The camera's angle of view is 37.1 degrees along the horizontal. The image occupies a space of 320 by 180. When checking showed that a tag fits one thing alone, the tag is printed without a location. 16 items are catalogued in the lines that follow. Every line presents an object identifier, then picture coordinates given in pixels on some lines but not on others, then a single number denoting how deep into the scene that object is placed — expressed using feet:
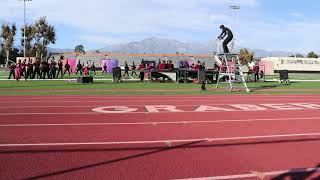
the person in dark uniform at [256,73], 112.68
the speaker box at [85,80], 93.09
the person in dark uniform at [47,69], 117.19
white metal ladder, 70.40
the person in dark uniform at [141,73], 106.68
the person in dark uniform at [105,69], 180.24
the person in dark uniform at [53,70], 119.30
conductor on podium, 66.74
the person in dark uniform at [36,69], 115.14
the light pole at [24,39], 252.21
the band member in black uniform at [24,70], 104.36
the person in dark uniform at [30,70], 113.32
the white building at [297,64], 278.67
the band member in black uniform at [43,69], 116.06
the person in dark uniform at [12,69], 113.72
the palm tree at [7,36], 277.64
